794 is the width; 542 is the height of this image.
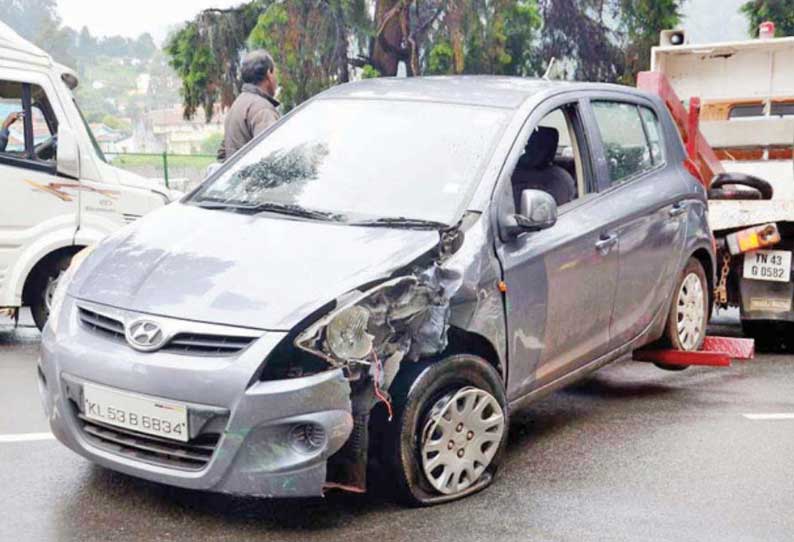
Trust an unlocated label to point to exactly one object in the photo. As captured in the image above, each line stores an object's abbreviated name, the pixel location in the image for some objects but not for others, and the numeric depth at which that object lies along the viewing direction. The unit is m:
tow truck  7.77
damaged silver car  4.10
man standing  8.12
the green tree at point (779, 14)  23.08
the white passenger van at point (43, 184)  7.96
